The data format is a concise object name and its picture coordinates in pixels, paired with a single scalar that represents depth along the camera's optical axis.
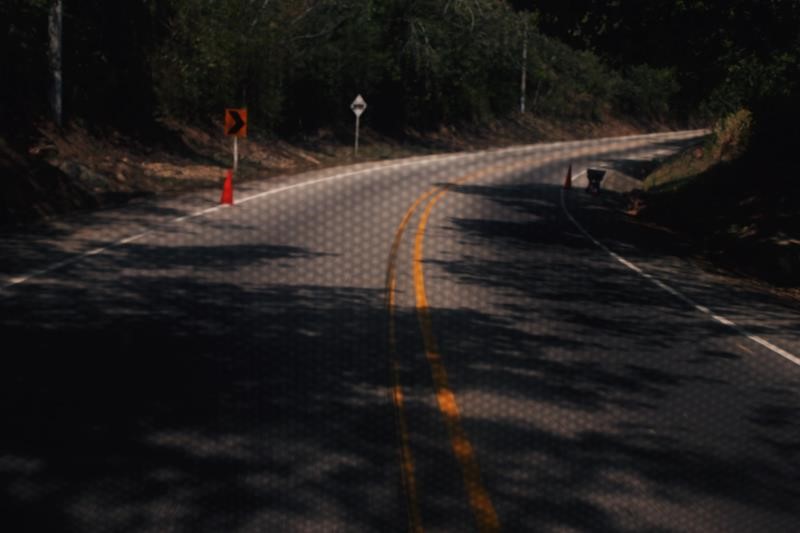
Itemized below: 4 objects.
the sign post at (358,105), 41.19
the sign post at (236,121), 27.30
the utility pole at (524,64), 59.83
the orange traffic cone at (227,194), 21.31
